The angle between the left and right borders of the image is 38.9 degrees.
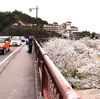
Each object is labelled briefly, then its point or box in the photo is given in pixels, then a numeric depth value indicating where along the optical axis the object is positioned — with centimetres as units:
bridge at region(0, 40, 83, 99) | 131
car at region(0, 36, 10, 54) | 1280
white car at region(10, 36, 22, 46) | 2211
